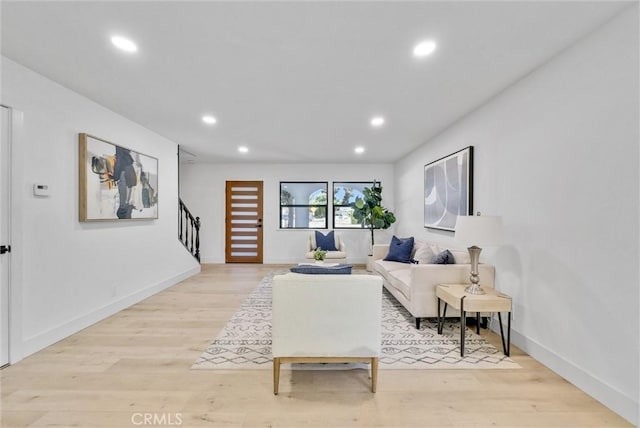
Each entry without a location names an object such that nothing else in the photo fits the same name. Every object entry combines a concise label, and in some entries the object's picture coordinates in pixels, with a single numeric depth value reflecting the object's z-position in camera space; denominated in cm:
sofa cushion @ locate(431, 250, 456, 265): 344
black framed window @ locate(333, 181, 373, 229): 739
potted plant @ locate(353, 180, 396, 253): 670
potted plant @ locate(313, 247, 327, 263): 504
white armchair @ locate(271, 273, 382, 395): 204
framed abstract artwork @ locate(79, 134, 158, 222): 318
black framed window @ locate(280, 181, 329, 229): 738
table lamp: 261
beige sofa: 307
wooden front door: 733
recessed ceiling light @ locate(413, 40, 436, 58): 215
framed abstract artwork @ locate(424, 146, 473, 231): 362
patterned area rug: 245
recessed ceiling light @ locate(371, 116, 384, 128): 388
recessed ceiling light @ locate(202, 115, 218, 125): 387
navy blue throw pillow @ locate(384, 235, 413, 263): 477
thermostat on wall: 265
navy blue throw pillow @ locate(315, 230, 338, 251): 636
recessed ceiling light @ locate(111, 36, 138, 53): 213
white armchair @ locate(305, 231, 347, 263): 588
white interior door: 238
